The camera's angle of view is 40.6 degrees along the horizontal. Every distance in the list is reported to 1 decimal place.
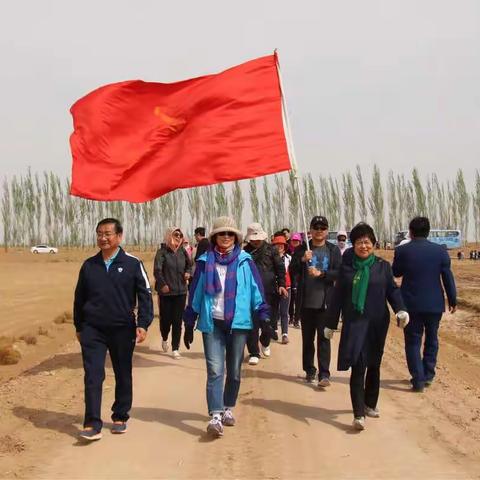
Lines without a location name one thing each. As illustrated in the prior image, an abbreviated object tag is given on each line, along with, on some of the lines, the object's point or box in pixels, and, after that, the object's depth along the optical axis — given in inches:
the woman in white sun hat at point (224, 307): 228.7
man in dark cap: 305.6
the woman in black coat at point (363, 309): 234.5
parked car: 2834.6
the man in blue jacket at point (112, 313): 228.8
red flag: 311.4
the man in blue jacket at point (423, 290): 297.3
